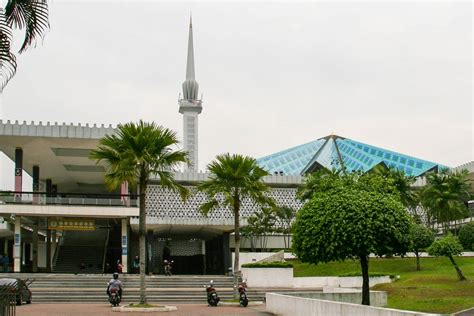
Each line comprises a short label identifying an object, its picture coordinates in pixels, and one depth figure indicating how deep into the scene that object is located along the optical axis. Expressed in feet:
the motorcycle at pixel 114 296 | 81.20
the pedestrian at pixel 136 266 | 138.63
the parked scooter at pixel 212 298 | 84.17
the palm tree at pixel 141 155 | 78.02
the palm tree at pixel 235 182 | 91.63
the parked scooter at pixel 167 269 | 125.64
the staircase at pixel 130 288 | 93.97
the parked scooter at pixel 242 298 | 83.87
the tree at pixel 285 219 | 150.30
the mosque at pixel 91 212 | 121.29
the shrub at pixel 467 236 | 132.16
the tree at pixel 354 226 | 61.43
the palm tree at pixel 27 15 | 37.40
